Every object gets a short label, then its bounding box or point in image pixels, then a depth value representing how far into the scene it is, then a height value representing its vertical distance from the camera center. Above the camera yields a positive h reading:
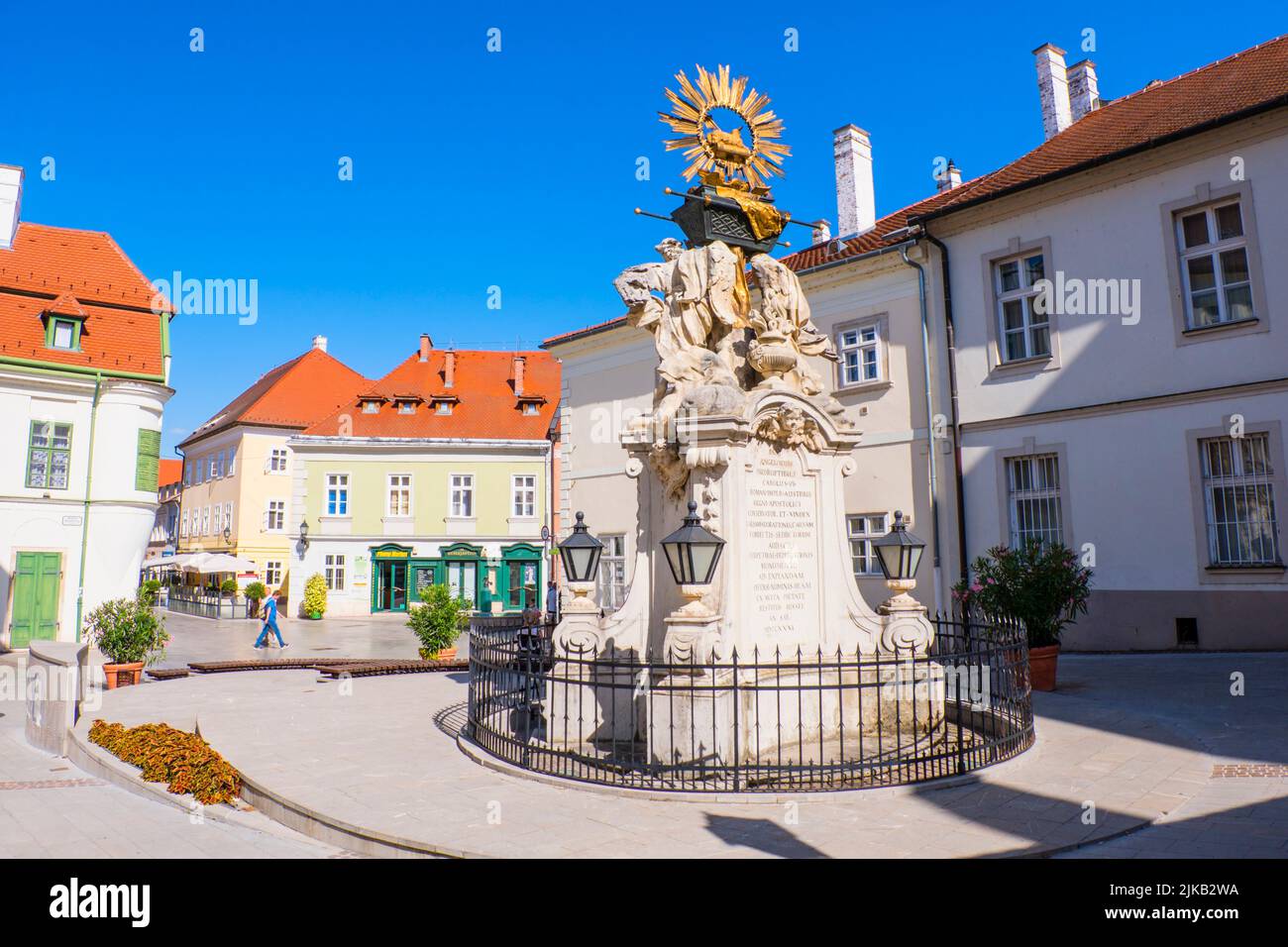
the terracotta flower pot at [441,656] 16.59 -1.37
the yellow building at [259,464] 40.12 +6.15
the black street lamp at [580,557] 8.02 +0.26
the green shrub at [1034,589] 10.65 -0.14
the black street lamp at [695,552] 6.56 +0.24
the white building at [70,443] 20.95 +3.76
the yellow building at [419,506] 34.22 +3.25
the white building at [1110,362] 13.63 +4.01
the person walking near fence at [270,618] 22.36 -0.79
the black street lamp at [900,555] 7.82 +0.23
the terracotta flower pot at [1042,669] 10.98 -1.16
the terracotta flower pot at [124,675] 14.04 -1.41
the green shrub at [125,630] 14.48 -0.68
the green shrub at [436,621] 16.50 -0.68
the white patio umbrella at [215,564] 36.97 +1.10
